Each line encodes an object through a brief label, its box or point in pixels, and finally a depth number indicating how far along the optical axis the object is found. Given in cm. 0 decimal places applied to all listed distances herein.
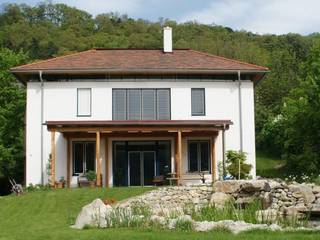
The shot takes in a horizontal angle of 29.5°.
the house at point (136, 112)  3189
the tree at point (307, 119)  3506
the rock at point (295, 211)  1814
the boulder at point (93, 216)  1612
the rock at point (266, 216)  1563
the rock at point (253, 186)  2221
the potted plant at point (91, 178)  3014
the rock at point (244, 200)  2102
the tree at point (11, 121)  4078
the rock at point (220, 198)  2167
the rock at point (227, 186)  2334
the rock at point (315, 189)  2030
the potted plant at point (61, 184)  3035
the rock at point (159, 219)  1524
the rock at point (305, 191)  2011
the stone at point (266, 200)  2051
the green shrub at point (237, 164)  3006
